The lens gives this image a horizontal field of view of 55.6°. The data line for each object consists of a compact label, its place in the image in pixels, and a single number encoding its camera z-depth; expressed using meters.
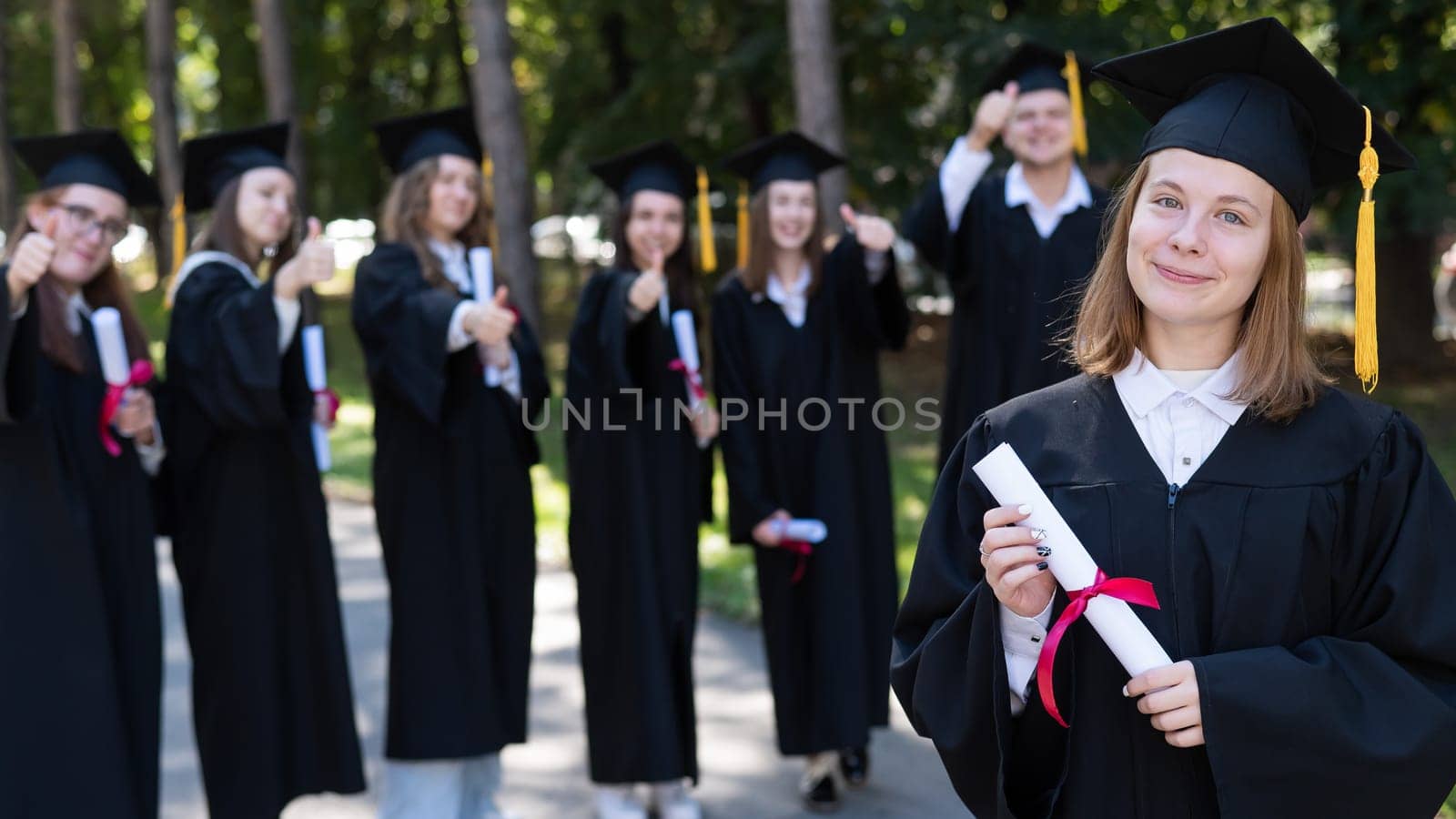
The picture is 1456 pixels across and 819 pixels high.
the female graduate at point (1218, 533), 2.06
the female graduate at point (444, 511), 4.56
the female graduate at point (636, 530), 4.69
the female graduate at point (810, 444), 4.84
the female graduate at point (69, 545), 3.94
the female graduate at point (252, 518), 4.29
